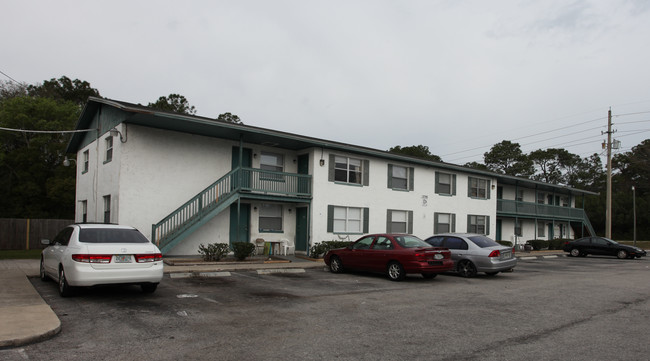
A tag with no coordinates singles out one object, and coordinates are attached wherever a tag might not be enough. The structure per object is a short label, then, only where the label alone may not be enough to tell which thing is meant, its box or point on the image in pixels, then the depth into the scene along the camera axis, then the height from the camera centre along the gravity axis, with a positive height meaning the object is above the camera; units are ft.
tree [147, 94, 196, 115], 153.79 +34.87
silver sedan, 47.85 -4.73
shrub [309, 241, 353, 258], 62.49 -5.51
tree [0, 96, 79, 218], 113.50 +9.90
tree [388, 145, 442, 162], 216.00 +27.88
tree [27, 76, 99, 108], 152.35 +38.28
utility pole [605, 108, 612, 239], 112.98 +11.19
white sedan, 28.86 -3.67
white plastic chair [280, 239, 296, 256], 66.80 -5.97
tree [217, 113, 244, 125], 168.56 +32.67
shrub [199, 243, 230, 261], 53.57 -5.56
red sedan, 42.57 -4.70
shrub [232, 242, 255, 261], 54.70 -5.36
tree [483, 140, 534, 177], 225.15 +25.57
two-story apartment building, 55.62 +3.24
